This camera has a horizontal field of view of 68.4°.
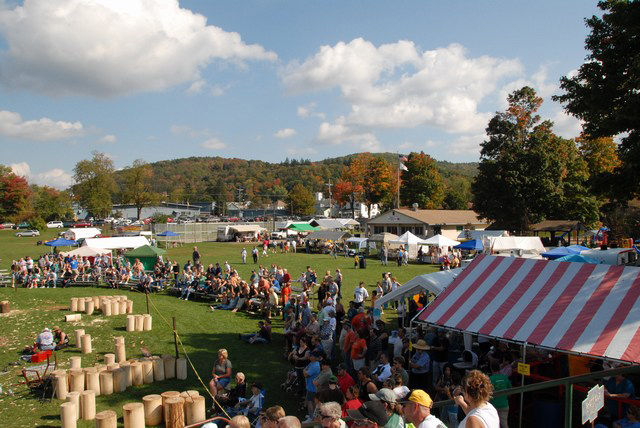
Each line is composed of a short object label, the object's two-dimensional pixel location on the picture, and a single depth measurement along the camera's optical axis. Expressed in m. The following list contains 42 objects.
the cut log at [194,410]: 8.34
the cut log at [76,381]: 9.48
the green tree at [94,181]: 75.06
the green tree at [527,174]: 37.12
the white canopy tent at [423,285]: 11.16
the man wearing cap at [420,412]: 4.16
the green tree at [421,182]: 69.88
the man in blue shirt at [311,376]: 8.31
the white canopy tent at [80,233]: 39.31
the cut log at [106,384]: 9.72
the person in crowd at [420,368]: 8.96
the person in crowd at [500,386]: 6.15
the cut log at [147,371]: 10.33
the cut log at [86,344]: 12.59
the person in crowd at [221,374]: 8.83
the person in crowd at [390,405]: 4.52
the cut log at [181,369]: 10.59
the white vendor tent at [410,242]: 31.48
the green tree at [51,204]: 83.57
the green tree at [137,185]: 76.94
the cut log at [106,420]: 7.60
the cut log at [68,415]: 7.94
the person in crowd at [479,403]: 3.54
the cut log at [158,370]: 10.48
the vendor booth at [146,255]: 26.00
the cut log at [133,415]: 7.85
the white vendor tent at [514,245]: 24.11
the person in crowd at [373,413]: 4.66
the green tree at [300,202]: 99.44
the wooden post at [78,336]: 13.03
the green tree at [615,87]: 11.65
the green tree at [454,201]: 83.31
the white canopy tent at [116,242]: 28.19
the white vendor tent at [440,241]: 29.53
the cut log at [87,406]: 8.62
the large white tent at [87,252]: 25.34
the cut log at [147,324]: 14.90
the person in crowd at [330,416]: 3.88
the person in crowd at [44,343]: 12.16
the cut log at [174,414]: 8.27
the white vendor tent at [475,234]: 33.28
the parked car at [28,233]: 64.38
